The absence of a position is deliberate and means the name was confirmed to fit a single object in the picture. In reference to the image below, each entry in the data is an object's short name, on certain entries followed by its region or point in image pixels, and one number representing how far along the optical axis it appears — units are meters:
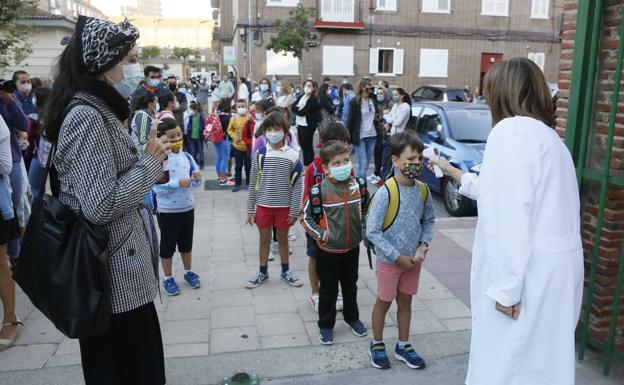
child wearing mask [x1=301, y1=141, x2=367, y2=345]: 3.87
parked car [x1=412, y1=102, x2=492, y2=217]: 8.12
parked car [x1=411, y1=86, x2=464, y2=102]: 21.17
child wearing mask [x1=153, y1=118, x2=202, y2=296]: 4.72
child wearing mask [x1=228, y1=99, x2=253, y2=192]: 9.20
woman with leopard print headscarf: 2.23
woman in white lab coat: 2.18
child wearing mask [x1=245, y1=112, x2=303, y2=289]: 4.93
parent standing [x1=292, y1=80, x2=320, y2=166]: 11.05
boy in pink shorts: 3.52
